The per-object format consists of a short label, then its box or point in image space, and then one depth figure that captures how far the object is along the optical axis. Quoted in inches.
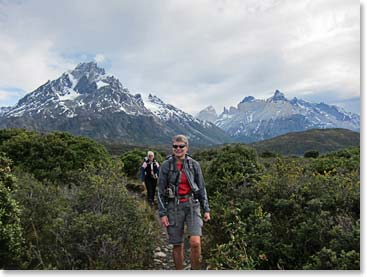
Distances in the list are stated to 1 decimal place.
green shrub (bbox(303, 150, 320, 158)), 1180.1
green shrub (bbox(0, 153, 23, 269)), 200.8
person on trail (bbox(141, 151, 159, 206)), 430.9
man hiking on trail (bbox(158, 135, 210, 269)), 205.5
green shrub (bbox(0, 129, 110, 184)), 401.1
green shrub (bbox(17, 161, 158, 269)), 208.2
